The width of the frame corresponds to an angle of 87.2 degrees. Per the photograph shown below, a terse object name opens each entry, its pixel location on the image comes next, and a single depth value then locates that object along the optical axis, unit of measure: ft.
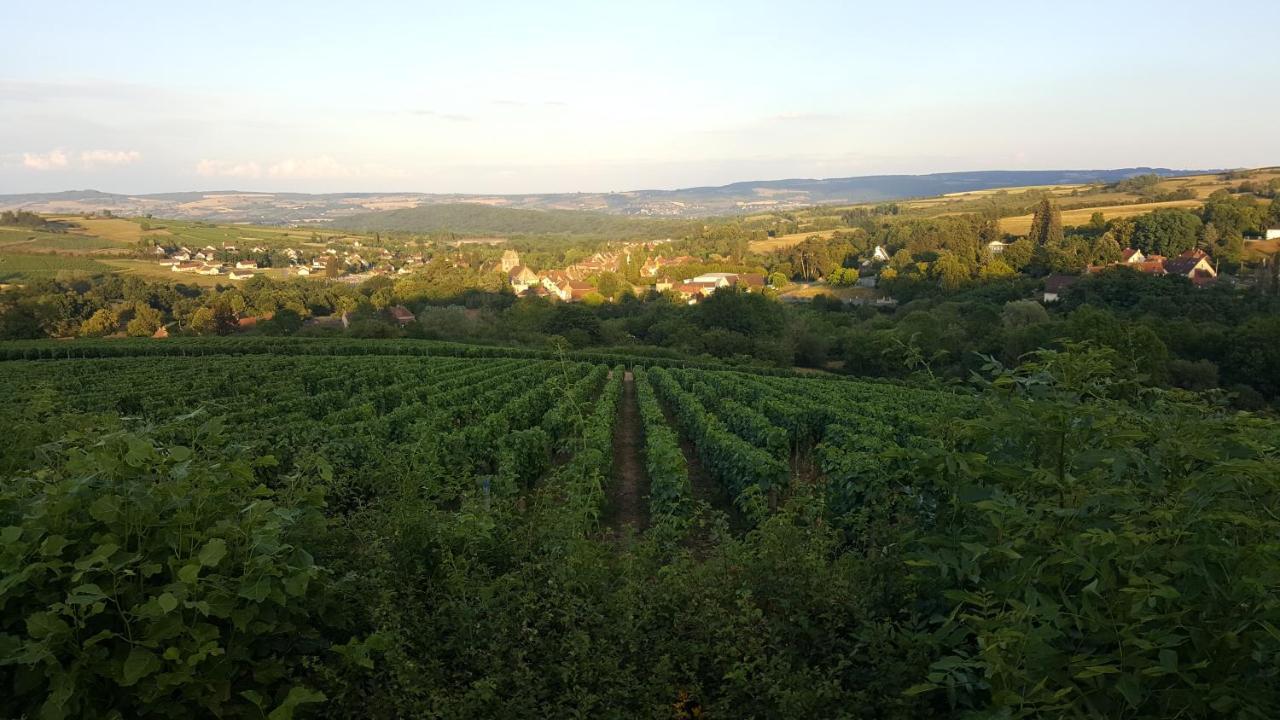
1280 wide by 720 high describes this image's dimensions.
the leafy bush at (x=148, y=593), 8.92
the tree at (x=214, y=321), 202.59
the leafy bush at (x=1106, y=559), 8.19
